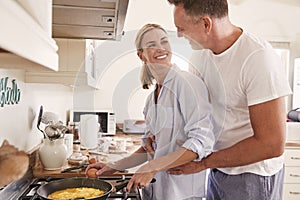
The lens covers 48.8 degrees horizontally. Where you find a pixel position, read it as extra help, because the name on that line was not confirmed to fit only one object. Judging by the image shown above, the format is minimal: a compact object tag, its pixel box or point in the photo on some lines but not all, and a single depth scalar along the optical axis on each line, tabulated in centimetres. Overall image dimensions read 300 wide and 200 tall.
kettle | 228
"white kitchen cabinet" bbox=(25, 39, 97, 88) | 178
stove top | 117
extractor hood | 109
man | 106
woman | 119
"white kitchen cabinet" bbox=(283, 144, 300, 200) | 300
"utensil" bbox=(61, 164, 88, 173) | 155
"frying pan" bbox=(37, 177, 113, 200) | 121
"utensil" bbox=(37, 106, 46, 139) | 178
